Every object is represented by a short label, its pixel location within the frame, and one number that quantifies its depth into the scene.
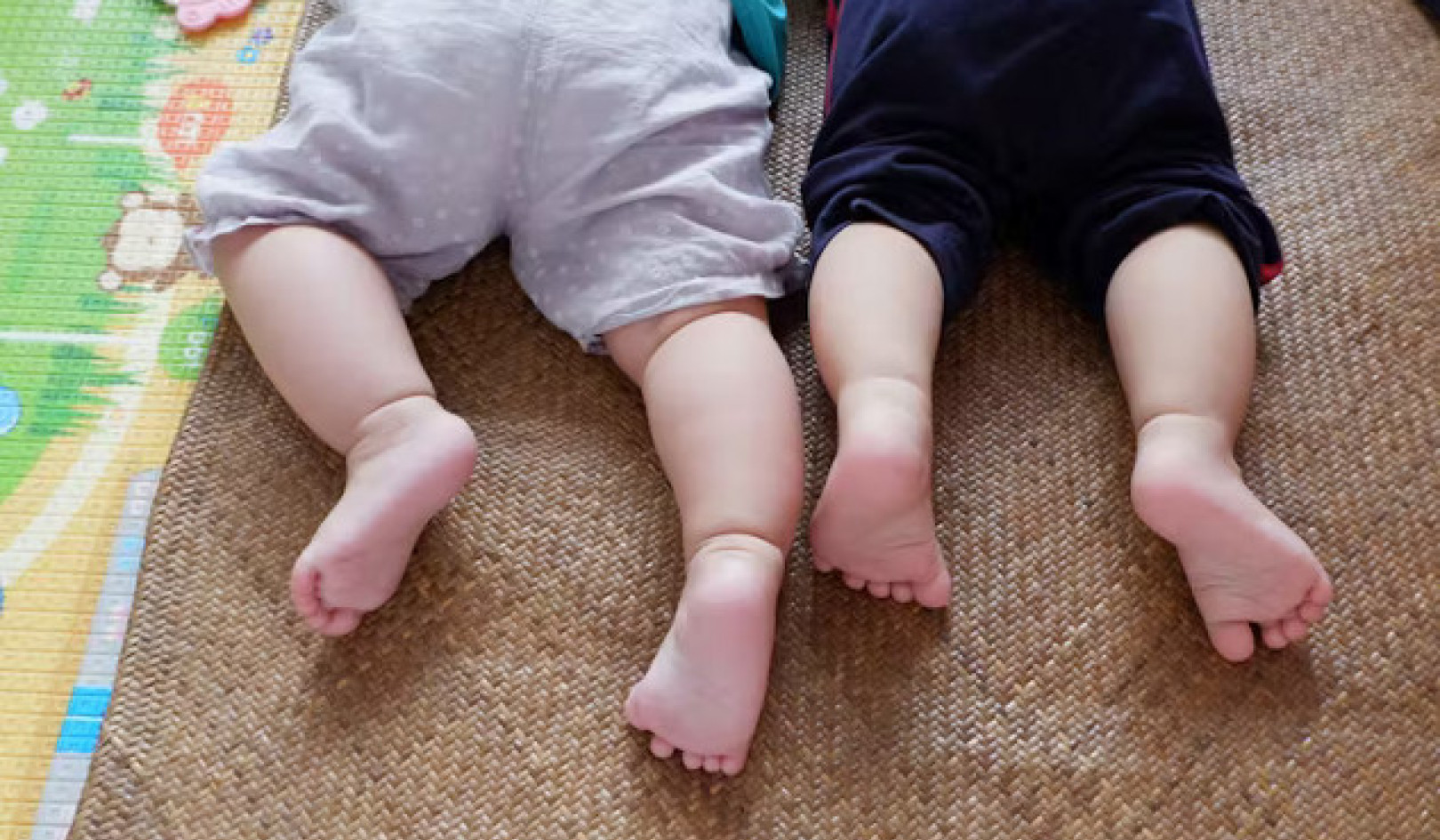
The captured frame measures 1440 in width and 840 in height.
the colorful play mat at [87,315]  1.00
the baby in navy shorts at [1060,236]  0.91
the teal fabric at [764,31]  1.13
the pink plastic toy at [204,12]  1.32
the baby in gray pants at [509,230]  0.92
